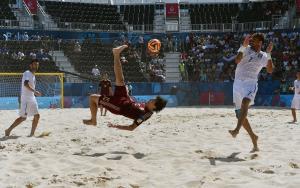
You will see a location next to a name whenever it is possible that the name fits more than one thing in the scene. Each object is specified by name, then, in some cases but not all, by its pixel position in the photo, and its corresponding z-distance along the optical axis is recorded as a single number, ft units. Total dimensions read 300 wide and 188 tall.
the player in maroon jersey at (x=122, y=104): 24.62
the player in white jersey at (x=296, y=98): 47.00
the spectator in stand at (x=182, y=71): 99.37
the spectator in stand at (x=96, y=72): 91.61
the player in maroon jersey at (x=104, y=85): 53.40
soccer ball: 30.12
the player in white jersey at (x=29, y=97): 32.68
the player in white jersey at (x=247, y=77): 24.58
